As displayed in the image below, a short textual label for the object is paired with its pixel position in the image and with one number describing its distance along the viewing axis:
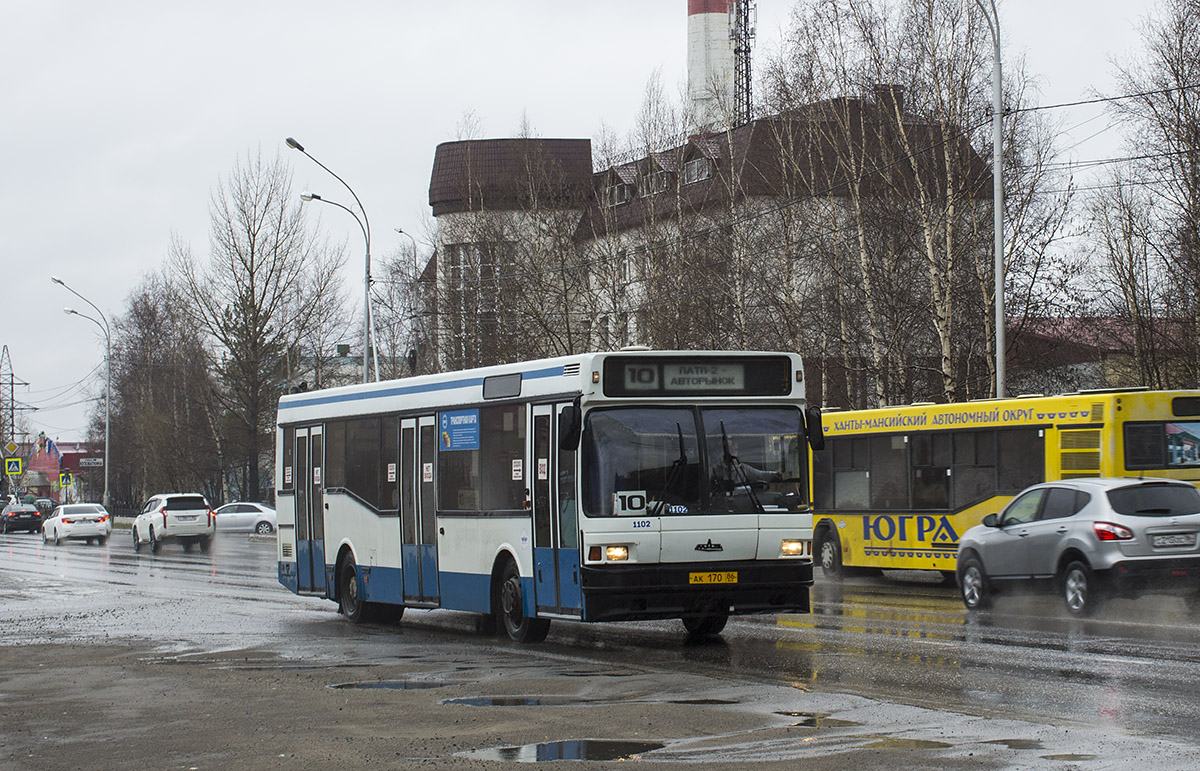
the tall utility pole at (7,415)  115.04
